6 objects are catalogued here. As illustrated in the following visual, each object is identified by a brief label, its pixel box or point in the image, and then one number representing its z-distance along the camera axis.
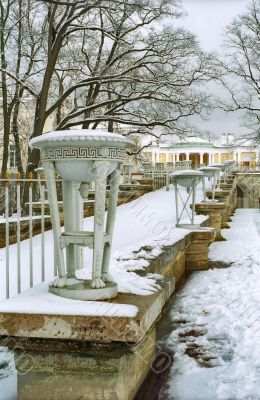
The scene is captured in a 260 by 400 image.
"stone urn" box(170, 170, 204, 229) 9.19
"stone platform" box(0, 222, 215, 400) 3.03
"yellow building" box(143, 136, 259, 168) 58.78
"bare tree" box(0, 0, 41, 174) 18.33
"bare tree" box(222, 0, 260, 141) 30.06
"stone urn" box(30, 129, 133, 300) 3.30
